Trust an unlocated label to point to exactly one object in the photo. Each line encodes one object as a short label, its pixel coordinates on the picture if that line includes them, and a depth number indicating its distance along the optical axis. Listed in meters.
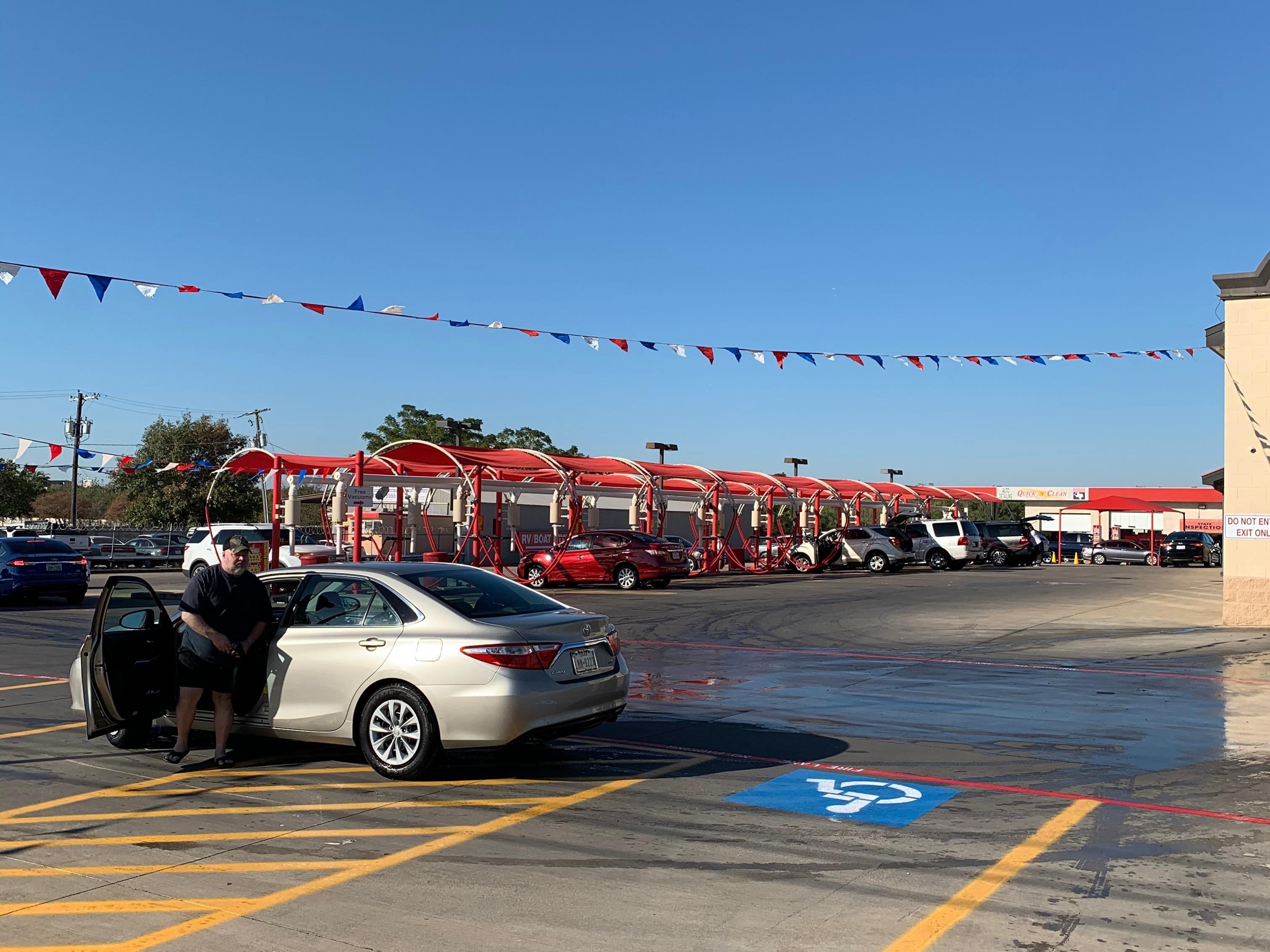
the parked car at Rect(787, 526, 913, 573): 38.91
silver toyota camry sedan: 7.50
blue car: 23.27
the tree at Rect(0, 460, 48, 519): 71.12
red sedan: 28.89
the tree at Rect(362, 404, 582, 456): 68.38
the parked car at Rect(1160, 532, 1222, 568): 49.47
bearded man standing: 7.97
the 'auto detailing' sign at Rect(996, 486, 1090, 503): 92.81
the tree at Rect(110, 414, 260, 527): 62.94
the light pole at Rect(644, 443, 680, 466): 43.19
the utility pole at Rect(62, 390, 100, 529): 65.19
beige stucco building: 19.25
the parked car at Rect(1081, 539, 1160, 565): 52.78
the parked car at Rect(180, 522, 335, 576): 30.12
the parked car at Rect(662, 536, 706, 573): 36.41
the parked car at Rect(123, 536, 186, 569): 45.72
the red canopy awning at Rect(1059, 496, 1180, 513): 51.91
